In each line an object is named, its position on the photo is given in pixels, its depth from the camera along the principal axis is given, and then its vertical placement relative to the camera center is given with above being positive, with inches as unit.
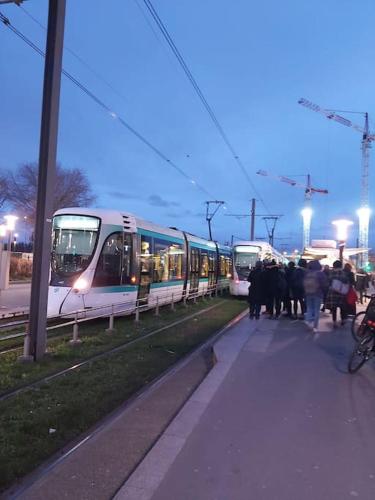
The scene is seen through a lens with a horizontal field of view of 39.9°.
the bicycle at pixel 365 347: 295.6 -37.3
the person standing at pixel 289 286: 560.2 -7.6
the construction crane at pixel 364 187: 2047.7 +484.3
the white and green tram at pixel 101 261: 513.5 +12.2
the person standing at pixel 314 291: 459.8 -9.4
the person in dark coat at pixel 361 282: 894.5 -0.4
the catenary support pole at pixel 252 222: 2151.1 +235.2
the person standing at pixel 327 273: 514.0 +7.5
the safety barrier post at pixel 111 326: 479.4 -49.7
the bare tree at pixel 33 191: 2178.9 +333.7
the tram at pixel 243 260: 998.4 +34.4
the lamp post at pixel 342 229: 895.2 +92.1
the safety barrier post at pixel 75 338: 391.9 -51.3
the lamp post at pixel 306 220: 2864.2 +343.6
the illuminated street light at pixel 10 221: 970.0 +90.9
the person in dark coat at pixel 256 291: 538.6 -13.1
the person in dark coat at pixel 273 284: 547.8 -5.2
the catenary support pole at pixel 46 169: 331.9 +65.0
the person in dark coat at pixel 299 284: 546.6 -4.5
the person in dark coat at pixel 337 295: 505.0 -13.5
